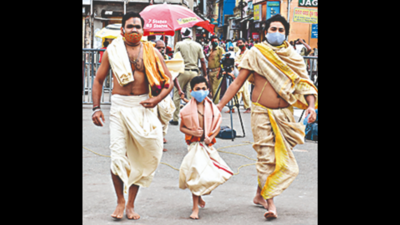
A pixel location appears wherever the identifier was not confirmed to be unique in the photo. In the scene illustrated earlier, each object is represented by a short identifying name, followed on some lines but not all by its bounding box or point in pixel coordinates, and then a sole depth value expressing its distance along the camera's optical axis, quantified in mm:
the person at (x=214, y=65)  13570
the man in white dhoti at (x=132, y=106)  4809
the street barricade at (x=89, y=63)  12992
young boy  4922
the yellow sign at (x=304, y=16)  22031
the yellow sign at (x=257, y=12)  39844
